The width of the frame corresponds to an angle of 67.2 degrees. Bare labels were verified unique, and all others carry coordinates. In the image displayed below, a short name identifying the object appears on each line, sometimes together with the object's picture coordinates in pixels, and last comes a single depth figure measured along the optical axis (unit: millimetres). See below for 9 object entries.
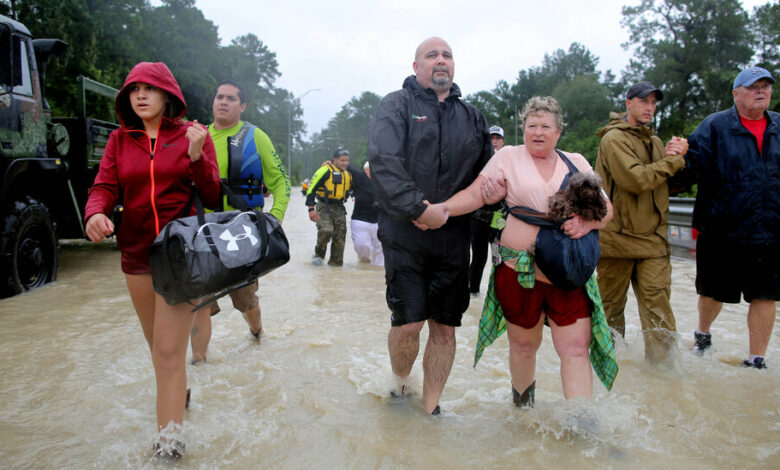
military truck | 6207
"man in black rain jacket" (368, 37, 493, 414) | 3375
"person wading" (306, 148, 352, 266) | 9648
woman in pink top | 3139
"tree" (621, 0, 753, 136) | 48938
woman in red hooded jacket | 2865
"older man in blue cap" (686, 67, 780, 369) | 4266
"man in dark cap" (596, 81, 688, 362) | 4219
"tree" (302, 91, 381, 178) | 127000
